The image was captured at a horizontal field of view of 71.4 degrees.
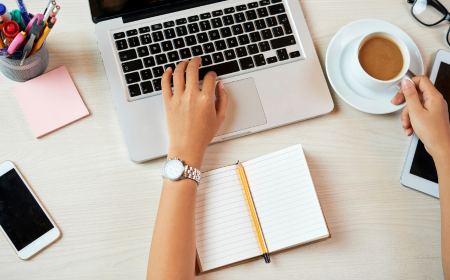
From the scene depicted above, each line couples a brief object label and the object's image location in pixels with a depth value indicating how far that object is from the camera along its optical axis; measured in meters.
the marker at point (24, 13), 0.56
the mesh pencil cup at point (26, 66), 0.62
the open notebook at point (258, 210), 0.63
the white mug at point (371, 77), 0.64
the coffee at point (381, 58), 0.67
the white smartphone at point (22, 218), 0.62
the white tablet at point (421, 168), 0.69
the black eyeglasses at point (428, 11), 0.78
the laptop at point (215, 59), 0.67
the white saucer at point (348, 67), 0.70
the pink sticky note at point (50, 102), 0.67
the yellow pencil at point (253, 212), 0.63
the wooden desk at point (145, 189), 0.65
